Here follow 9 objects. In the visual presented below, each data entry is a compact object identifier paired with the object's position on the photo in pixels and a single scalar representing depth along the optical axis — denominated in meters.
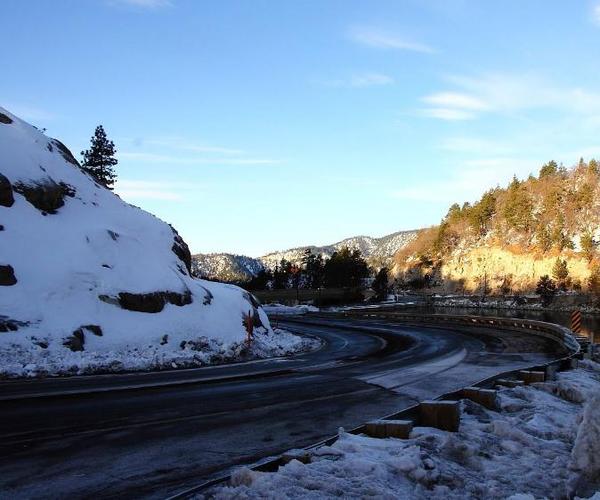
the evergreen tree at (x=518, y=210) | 175.12
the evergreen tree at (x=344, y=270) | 138.12
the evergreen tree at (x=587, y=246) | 140.12
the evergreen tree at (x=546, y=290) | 125.45
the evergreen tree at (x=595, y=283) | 126.00
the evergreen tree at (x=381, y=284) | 129.07
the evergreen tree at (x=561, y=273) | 134.88
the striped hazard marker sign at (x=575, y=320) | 32.50
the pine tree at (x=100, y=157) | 73.31
